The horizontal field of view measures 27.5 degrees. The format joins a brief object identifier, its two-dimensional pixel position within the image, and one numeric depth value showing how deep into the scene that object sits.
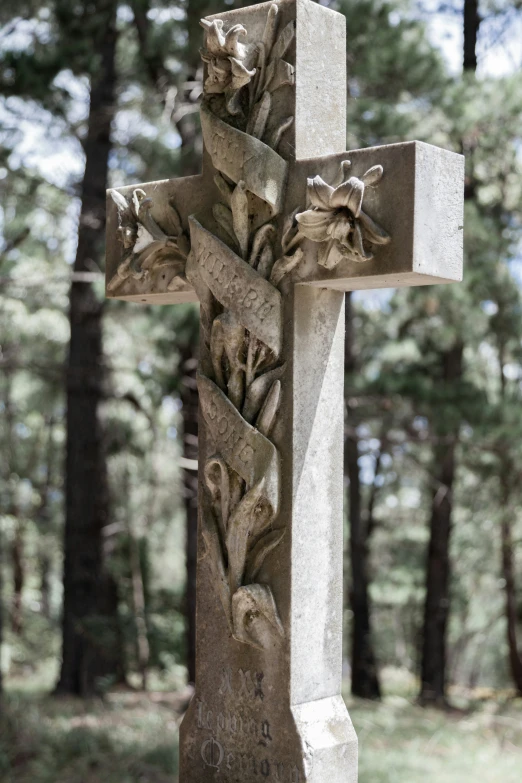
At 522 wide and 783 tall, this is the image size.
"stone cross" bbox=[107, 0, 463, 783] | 3.00
